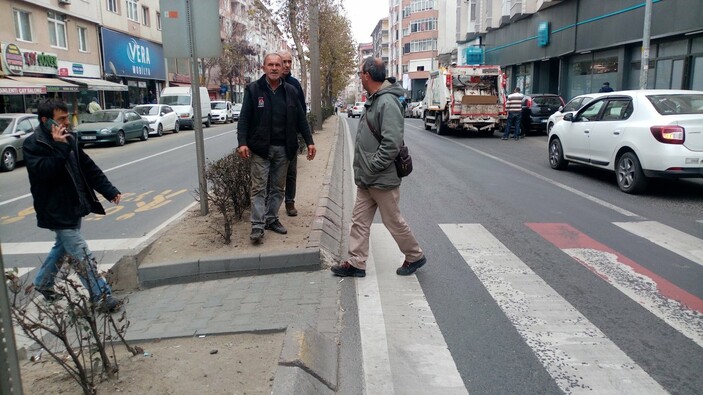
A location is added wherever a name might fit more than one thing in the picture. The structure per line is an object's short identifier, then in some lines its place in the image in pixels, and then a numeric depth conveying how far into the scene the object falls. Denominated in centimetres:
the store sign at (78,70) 2891
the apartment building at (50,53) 2323
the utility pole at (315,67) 2094
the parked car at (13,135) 1454
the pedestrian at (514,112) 1967
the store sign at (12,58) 2275
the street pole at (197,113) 699
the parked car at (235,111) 4559
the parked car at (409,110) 4562
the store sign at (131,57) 3459
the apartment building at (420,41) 7938
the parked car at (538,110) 2150
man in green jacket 495
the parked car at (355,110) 5483
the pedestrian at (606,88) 1895
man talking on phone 449
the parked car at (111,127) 2050
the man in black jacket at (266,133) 596
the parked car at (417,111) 4206
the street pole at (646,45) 1688
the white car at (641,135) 855
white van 3159
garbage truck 2078
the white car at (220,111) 3928
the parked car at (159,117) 2641
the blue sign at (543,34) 2936
